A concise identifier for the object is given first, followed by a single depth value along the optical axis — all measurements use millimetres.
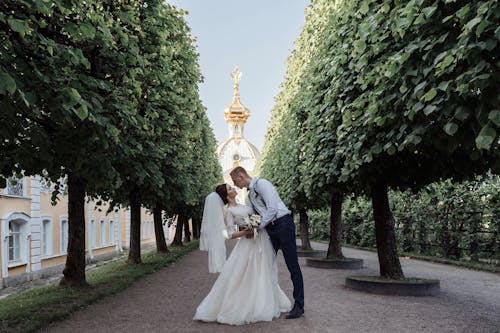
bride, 7879
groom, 7926
